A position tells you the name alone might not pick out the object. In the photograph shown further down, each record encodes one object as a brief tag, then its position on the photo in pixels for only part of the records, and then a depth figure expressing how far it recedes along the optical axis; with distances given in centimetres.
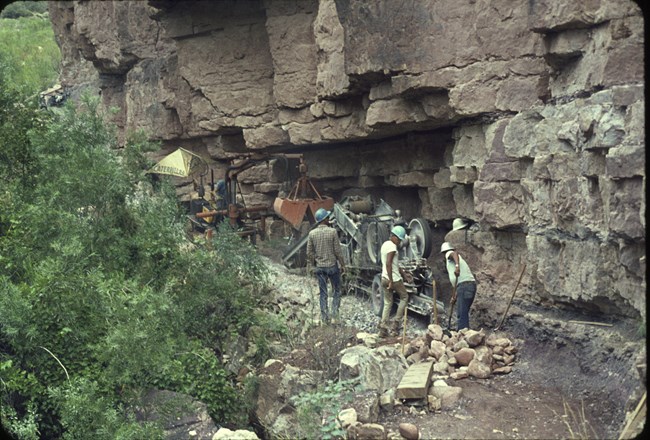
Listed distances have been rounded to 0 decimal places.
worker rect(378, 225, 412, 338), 1172
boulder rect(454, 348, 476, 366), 963
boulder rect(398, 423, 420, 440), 789
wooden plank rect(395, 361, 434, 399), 858
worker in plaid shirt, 1245
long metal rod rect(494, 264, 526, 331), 1044
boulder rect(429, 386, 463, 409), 862
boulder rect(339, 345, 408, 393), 907
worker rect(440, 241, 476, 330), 1109
